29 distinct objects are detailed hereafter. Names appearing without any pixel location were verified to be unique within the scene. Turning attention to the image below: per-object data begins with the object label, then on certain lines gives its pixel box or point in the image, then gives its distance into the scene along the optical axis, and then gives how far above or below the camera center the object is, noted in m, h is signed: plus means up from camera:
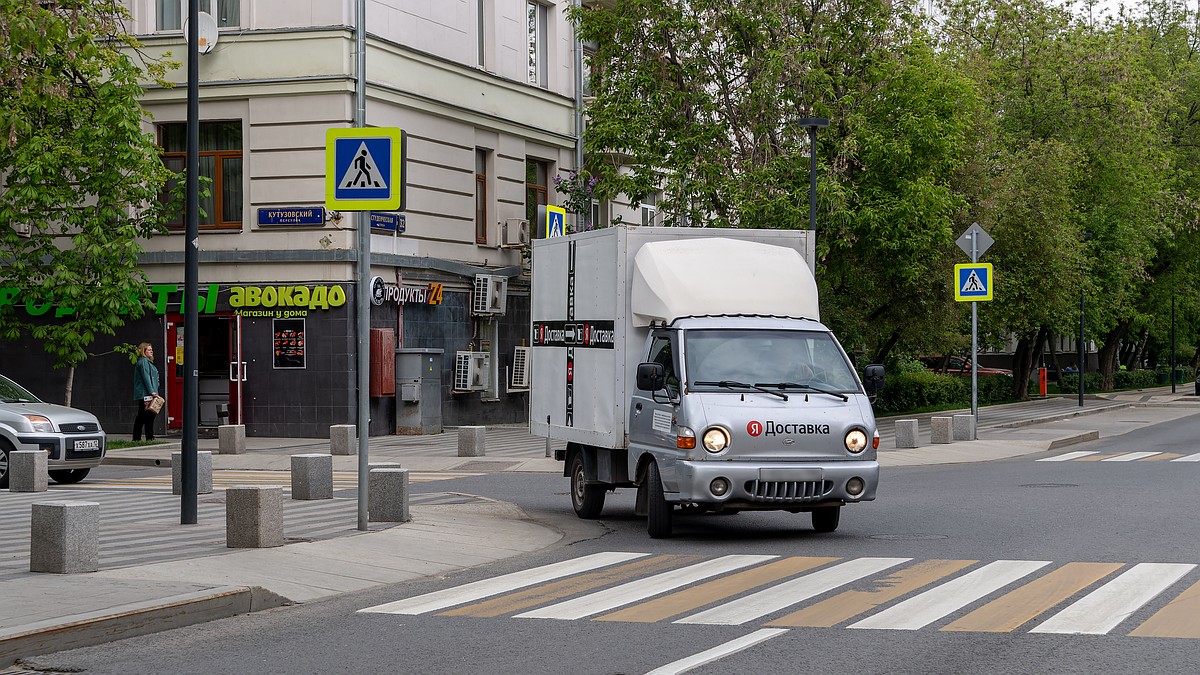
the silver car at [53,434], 19.41 -0.73
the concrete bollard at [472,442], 23.47 -1.03
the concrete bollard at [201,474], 17.42 -1.14
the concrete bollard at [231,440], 24.64 -1.03
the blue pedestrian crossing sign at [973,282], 25.84 +1.65
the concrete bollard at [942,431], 26.59 -1.00
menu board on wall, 28.53 +0.68
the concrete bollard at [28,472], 18.52 -1.17
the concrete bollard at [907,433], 25.56 -1.00
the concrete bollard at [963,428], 27.73 -0.99
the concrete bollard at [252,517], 11.94 -1.13
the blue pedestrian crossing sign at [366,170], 12.84 +1.82
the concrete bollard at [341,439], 24.27 -1.01
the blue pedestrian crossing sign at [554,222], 23.08 +2.44
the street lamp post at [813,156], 26.39 +3.99
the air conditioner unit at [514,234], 34.00 +3.33
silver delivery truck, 12.66 -0.03
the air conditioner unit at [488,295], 32.41 +1.82
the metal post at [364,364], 12.98 +0.13
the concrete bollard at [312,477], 16.55 -1.11
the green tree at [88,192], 25.30 +3.30
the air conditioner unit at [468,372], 31.86 +0.12
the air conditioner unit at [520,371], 34.34 +0.15
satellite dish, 28.36 +6.68
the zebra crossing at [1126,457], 23.86 -1.36
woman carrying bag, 26.33 -0.20
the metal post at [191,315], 13.95 +0.61
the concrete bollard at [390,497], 14.04 -1.14
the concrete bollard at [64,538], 10.43 -1.13
